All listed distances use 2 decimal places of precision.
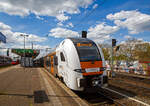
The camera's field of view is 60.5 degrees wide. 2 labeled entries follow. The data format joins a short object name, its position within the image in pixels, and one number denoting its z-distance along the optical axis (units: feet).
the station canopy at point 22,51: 136.05
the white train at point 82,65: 21.61
